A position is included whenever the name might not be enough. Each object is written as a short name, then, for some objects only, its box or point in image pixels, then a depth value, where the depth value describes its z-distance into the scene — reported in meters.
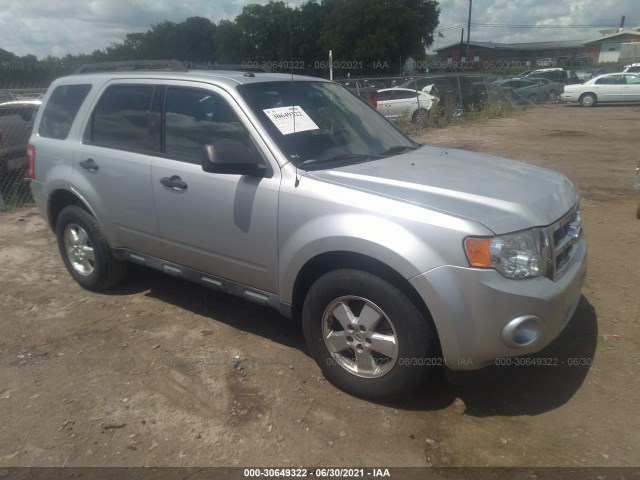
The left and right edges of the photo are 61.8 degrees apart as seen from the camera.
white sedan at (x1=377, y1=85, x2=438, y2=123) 18.33
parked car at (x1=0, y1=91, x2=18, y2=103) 19.73
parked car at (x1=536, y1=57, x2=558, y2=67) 61.42
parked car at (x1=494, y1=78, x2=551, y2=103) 26.38
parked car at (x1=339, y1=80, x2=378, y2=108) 16.69
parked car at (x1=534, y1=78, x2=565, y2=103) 29.30
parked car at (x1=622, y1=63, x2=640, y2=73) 31.15
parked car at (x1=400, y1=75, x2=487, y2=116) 19.28
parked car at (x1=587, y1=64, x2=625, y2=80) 38.09
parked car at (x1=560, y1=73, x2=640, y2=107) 25.44
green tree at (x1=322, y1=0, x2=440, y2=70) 44.72
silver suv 2.72
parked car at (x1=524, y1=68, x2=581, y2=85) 31.31
